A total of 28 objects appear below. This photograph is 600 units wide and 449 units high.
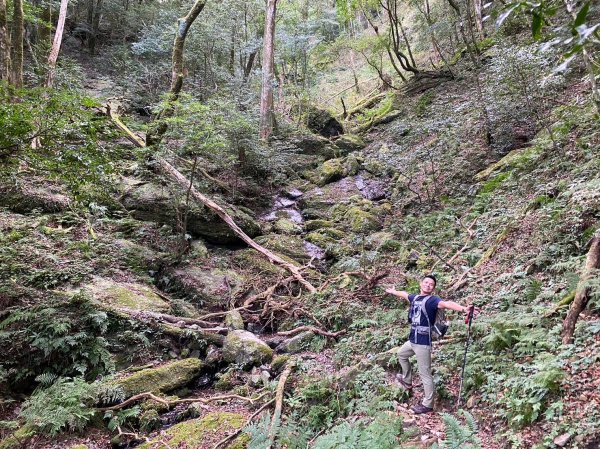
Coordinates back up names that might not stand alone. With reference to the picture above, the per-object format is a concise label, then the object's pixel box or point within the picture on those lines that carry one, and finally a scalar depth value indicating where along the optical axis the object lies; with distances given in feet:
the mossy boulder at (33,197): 32.17
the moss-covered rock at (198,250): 35.58
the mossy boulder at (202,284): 31.53
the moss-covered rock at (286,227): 43.60
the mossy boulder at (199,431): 17.44
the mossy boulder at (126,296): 26.30
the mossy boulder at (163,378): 20.84
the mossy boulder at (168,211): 37.06
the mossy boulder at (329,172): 55.11
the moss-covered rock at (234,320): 27.81
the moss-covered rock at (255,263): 35.53
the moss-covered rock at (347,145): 64.28
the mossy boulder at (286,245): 38.32
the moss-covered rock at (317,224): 44.47
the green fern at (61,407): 17.33
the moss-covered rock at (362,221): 40.51
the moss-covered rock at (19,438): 16.67
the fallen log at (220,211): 35.47
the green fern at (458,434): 10.75
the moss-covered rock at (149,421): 19.24
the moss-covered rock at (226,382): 22.34
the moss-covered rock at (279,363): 22.81
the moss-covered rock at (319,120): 70.44
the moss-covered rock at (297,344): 25.35
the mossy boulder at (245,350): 23.85
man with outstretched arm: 15.51
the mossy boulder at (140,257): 31.76
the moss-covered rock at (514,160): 30.53
